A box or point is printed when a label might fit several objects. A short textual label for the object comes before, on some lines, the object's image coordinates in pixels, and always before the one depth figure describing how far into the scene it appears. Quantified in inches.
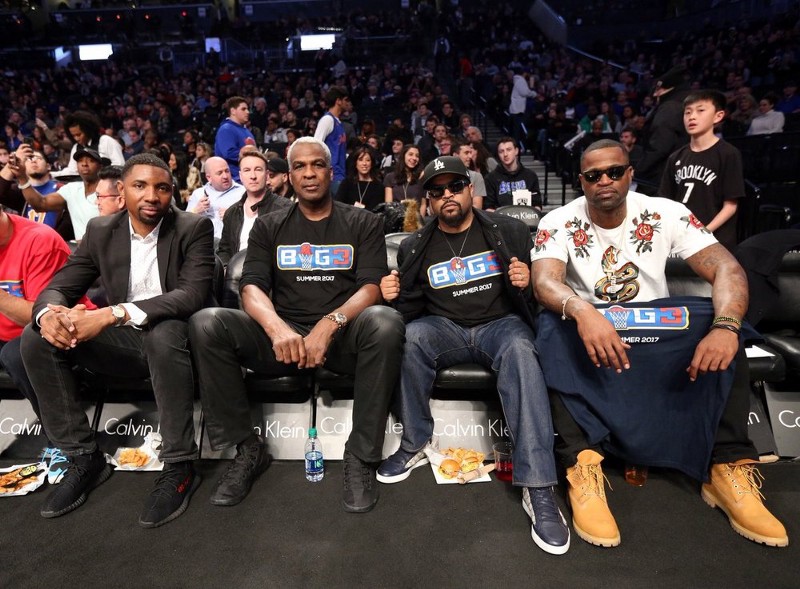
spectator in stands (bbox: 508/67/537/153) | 448.5
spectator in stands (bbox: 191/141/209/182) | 314.5
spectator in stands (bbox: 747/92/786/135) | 311.6
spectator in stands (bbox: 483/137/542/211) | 229.5
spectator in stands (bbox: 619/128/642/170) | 300.2
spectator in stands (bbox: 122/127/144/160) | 410.0
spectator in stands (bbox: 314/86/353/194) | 234.7
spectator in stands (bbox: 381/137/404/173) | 311.4
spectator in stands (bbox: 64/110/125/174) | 219.5
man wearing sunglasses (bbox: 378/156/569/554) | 93.7
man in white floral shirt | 86.5
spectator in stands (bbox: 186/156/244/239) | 191.0
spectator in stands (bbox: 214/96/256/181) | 227.0
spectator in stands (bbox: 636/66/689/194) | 186.7
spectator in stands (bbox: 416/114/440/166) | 304.3
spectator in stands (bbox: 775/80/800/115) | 352.5
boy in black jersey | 139.3
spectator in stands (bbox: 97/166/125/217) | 147.9
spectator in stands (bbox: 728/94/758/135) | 338.6
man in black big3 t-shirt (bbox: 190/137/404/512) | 98.3
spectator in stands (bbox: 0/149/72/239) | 180.2
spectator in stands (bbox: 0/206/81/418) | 111.7
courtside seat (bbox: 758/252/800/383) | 120.2
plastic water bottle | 103.2
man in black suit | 96.9
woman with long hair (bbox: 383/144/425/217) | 229.1
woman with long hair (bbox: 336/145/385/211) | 232.8
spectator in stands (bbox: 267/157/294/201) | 196.2
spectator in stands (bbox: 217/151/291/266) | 160.9
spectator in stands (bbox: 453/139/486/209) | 214.2
